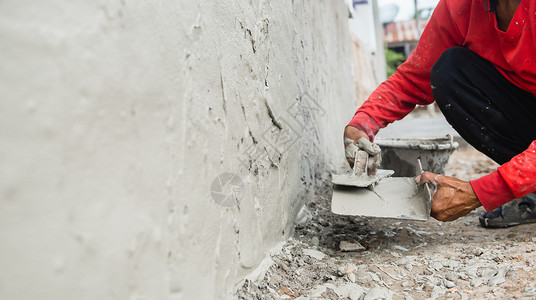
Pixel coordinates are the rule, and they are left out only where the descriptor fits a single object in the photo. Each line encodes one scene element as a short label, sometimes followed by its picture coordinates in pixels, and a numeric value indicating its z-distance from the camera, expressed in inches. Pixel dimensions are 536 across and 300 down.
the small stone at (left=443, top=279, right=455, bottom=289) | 52.0
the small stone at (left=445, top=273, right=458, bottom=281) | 53.9
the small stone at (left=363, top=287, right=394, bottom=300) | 49.0
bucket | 89.0
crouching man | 59.8
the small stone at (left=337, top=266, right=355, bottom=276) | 54.6
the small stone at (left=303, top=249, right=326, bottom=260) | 61.4
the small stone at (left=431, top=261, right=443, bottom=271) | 57.5
